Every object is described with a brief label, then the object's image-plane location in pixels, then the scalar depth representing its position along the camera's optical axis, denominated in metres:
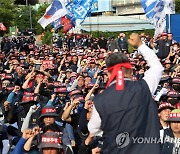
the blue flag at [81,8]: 22.33
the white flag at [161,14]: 18.56
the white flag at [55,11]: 23.08
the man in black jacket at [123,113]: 3.96
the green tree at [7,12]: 50.88
